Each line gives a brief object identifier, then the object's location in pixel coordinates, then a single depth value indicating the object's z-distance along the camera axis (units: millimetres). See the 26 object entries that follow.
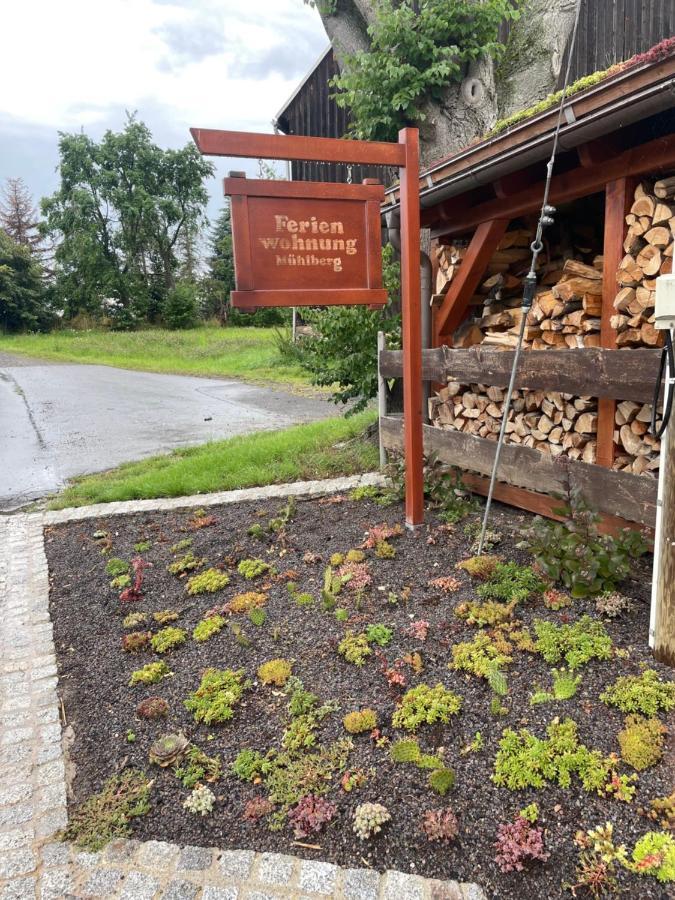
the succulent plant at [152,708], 2590
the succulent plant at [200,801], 2100
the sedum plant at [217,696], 2541
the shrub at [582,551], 2988
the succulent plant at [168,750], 2328
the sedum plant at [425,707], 2377
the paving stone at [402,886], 1763
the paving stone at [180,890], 1810
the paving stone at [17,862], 1922
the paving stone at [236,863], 1878
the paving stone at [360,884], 1778
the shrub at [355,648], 2805
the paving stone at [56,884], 1832
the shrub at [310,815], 1992
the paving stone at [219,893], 1803
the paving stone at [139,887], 1817
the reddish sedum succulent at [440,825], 1920
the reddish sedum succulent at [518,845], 1814
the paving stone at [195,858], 1913
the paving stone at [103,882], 1832
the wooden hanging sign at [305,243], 3619
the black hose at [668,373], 2318
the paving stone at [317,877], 1808
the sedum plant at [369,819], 1958
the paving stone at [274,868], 1847
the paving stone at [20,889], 1834
